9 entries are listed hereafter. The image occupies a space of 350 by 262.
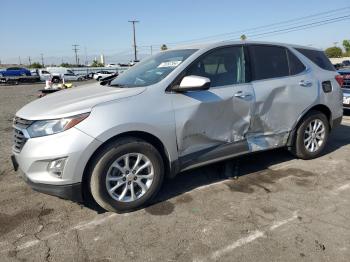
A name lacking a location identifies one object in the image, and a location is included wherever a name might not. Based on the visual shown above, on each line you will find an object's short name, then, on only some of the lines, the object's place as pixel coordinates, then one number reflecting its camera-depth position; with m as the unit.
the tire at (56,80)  37.94
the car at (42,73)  40.28
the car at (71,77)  42.38
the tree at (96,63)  92.21
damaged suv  3.24
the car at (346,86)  8.13
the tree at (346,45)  86.31
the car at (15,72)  37.39
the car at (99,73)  43.51
